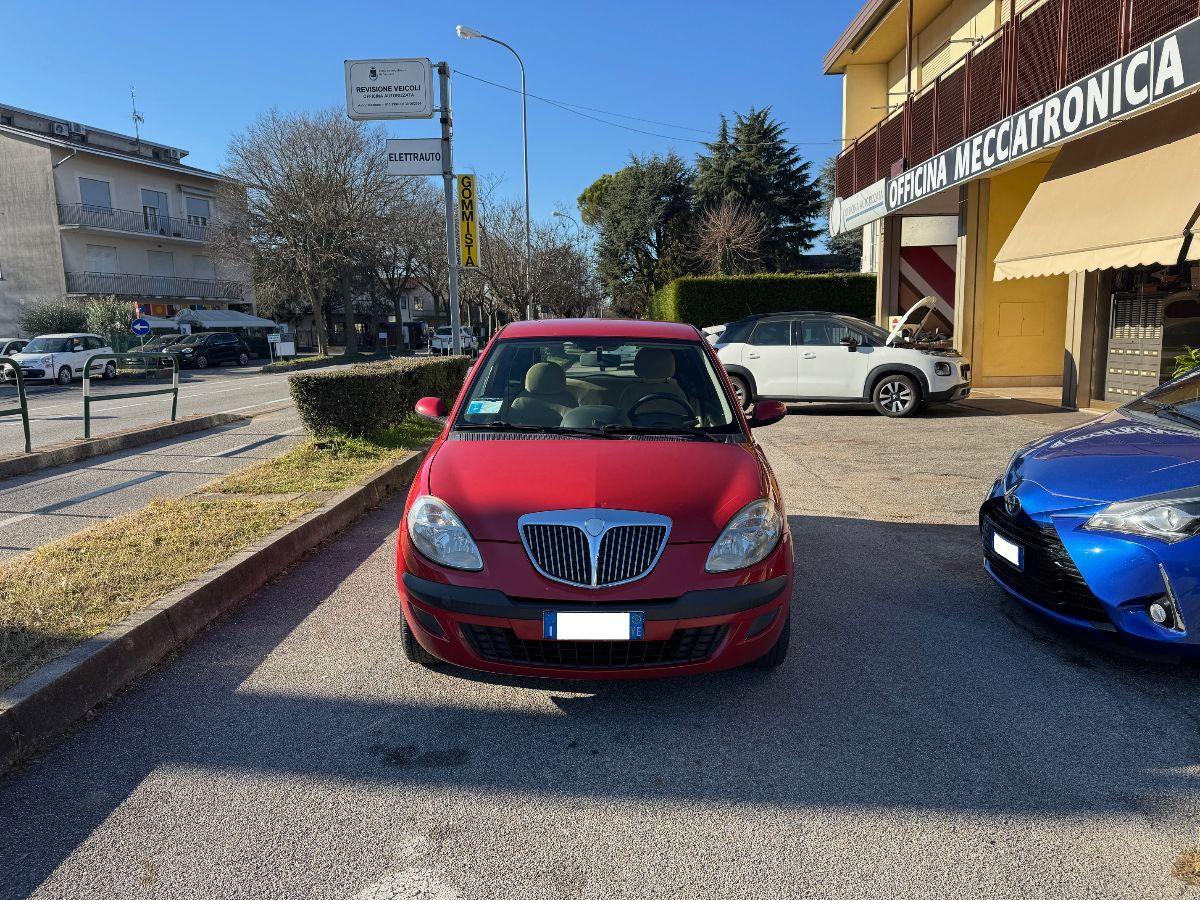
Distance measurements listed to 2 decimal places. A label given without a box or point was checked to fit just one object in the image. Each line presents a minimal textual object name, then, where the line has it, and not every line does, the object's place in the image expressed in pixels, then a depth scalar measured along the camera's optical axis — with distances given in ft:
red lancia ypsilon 10.26
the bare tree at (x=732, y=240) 133.49
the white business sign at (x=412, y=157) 40.93
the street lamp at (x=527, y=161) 119.53
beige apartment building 131.95
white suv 41.83
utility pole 42.83
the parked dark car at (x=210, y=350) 114.01
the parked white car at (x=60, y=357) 80.33
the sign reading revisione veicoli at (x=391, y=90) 39.63
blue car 11.30
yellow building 28.45
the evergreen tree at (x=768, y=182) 136.67
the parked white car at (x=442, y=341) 143.00
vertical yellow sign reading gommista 48.08
